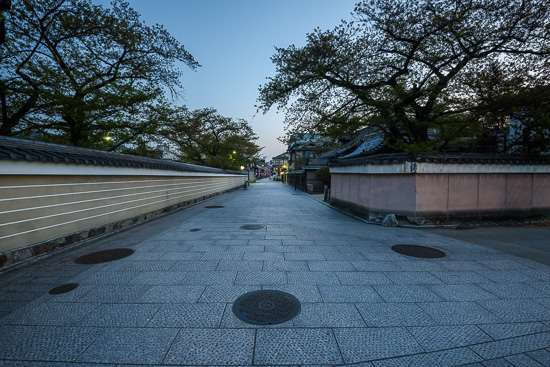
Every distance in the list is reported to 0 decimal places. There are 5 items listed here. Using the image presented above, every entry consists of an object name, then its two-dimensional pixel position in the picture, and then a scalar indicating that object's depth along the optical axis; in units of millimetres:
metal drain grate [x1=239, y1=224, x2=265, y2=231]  8259
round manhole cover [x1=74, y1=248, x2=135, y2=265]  4996
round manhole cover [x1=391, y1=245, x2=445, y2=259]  5520
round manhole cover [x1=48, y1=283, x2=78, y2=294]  3693
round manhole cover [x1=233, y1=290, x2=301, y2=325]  2971
